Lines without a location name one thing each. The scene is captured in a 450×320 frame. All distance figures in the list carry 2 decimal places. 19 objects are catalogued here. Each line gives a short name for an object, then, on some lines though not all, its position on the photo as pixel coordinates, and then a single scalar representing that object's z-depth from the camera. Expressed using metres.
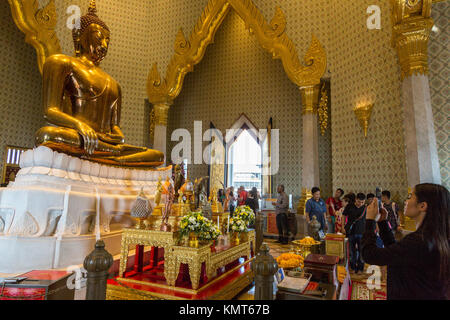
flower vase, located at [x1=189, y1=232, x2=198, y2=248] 2.46
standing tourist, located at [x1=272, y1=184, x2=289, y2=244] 6.45
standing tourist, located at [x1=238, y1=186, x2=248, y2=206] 7.68
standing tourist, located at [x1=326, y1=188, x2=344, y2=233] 6.24
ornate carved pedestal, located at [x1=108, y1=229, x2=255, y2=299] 2.31
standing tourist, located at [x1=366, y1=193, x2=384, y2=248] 4.20
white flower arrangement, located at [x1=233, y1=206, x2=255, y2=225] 3.81
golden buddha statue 3.69
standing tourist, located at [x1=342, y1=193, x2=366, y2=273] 4.00
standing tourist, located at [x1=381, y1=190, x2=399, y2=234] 4.32
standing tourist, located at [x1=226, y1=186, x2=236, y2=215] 7.97
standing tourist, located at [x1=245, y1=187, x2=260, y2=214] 7.16
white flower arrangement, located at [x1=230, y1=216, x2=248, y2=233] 3.60
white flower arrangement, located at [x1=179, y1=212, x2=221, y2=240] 2.49
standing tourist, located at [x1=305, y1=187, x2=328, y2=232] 4.99
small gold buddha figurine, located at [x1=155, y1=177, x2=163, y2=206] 3.17
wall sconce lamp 5.95
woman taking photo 1.31
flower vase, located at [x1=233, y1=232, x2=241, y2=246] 3.34
